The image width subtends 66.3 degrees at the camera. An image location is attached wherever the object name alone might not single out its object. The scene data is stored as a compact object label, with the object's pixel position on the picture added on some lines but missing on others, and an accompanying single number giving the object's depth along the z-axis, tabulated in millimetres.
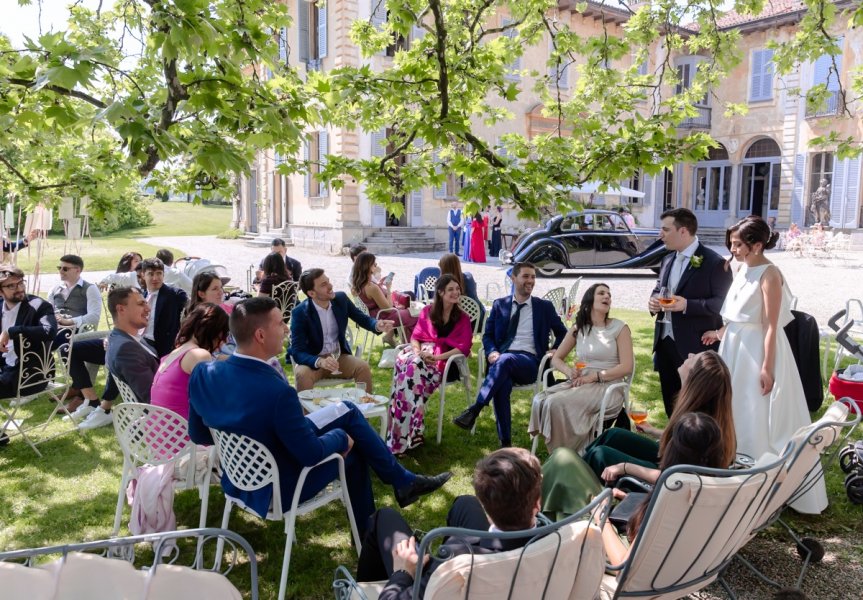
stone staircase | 20625
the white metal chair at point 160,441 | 3246
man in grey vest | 6324
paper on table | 3281
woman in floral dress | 4777
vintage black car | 15336
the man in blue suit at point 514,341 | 4945
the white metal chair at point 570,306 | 7289
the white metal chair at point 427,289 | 8406
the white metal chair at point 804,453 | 2518
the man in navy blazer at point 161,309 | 5793
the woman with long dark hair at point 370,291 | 6988
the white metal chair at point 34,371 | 4914
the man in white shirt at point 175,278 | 7680
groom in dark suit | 4527
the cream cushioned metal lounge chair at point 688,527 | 2137
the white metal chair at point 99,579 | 1435
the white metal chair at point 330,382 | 5199
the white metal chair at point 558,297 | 7527
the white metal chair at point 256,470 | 2857
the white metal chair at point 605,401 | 4207
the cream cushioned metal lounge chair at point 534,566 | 1715
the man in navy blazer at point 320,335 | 5137
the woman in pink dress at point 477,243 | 18359
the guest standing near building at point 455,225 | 19516
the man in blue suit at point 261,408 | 2805
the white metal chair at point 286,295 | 7824
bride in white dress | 3783
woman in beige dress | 4383
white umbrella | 19266
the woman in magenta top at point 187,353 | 3561
